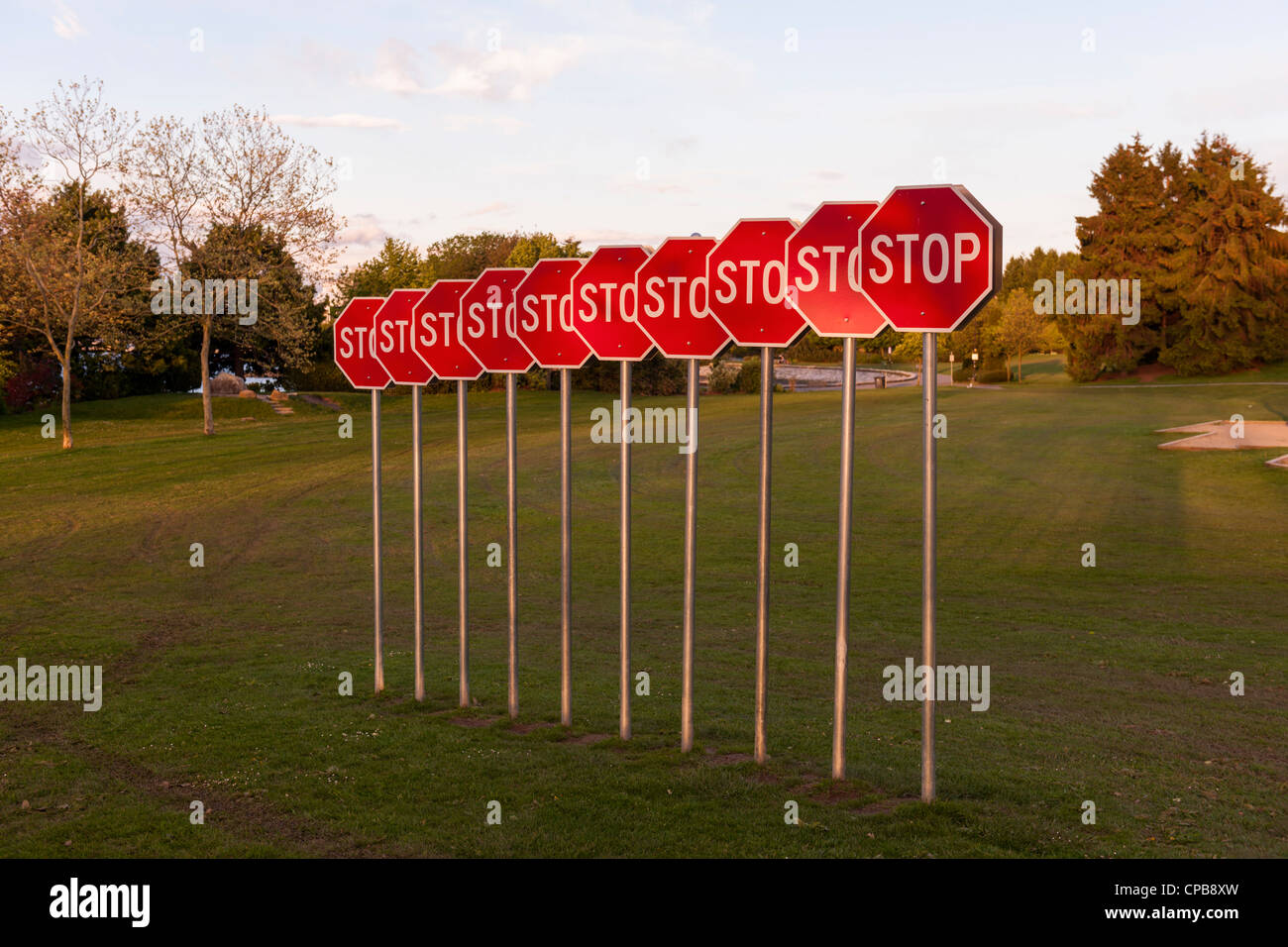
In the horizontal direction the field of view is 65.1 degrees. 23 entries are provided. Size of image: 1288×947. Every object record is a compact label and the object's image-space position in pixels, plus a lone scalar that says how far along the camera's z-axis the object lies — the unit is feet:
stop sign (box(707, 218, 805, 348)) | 24.80
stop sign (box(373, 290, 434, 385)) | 34.55
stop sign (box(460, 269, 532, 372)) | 31.24
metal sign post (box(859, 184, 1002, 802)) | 21.50
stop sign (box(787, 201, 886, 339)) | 23.21
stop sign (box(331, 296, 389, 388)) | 36.09
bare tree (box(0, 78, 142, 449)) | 134.31
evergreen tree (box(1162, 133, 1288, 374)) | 237.66
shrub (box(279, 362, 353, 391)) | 225.97
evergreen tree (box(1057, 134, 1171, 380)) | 250.16
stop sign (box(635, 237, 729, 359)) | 26.30
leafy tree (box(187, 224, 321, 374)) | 148.15
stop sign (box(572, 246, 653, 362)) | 27.84
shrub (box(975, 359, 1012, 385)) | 305.94
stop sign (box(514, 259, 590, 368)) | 29.48
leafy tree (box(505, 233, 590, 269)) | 257.96
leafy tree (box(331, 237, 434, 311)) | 273.13
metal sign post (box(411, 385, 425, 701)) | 34.45
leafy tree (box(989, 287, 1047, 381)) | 274.36
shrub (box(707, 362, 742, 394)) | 219.20
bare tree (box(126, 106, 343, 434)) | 144.05
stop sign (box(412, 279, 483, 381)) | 32.73
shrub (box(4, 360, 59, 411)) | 174.81
